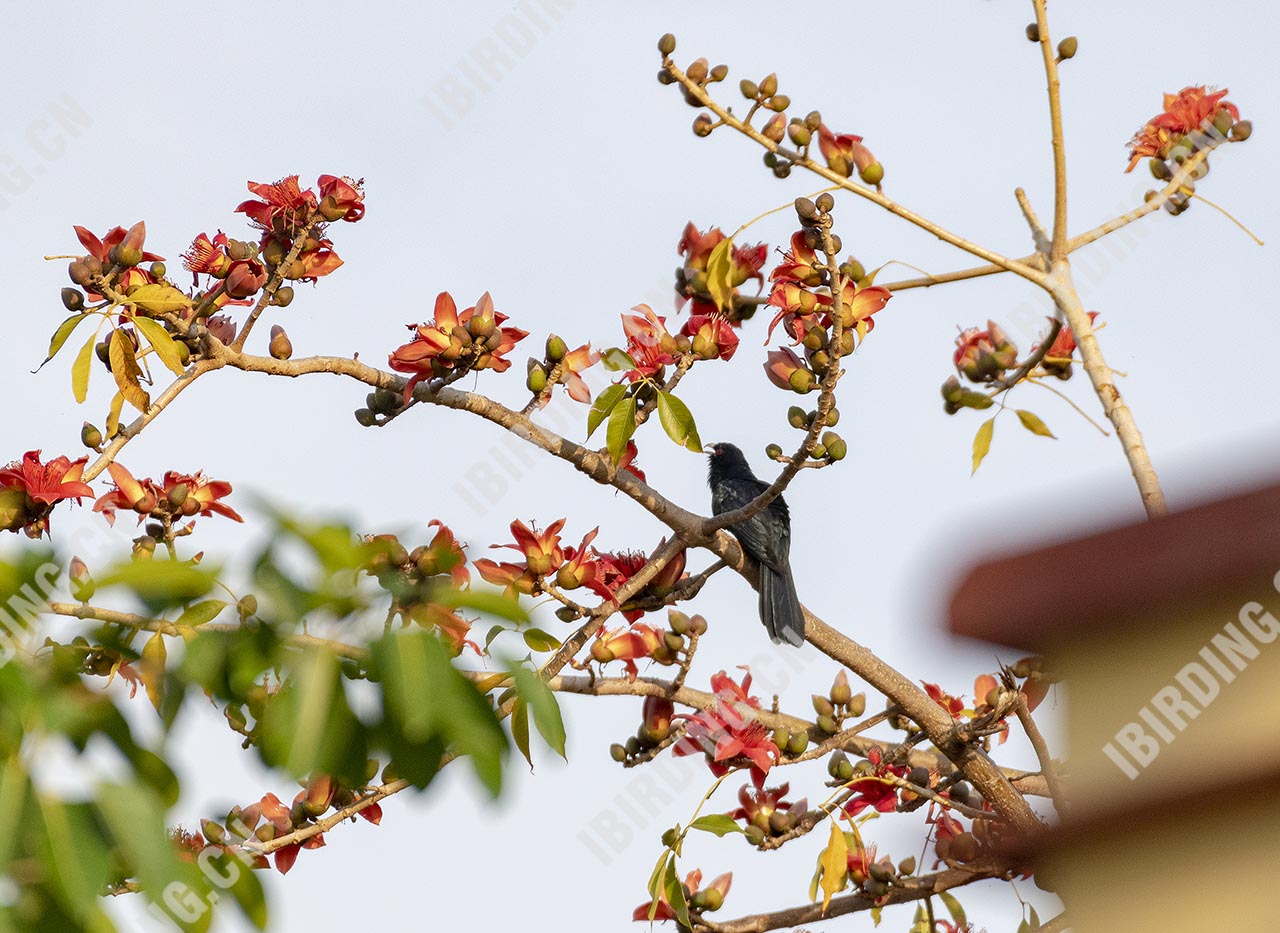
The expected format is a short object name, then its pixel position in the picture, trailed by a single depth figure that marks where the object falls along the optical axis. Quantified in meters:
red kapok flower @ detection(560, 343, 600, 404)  5.94
